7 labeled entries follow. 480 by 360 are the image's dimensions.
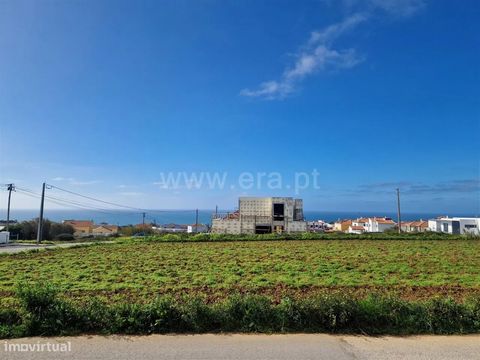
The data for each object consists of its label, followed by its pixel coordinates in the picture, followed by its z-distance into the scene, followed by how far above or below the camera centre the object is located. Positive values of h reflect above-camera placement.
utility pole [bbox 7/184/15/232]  40.55 +4.15
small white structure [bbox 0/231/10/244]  31.17 -1.72
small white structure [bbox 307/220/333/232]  92.50 -0.74
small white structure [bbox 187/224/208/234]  74.22 -1.34
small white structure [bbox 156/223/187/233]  83.09 -1.55
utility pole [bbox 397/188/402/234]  38.56 +2.05
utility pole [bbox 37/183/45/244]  30.89 +0.43
